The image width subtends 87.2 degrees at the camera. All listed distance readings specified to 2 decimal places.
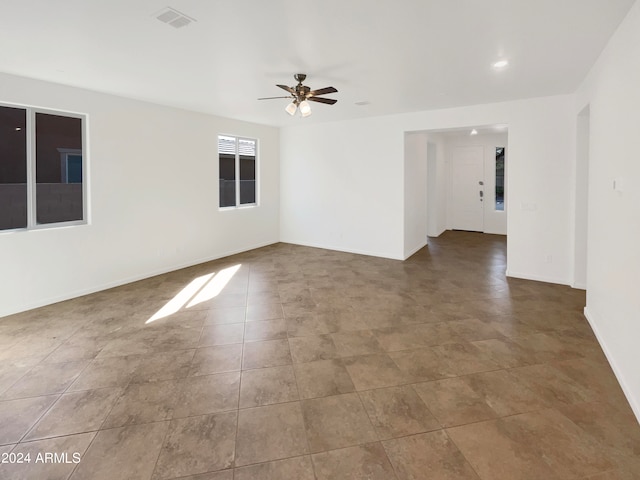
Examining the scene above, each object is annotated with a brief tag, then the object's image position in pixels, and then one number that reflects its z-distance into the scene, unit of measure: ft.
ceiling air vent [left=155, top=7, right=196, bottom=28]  8.15
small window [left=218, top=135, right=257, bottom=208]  22.27
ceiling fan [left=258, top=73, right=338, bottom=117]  12.48
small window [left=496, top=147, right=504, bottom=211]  30.40
